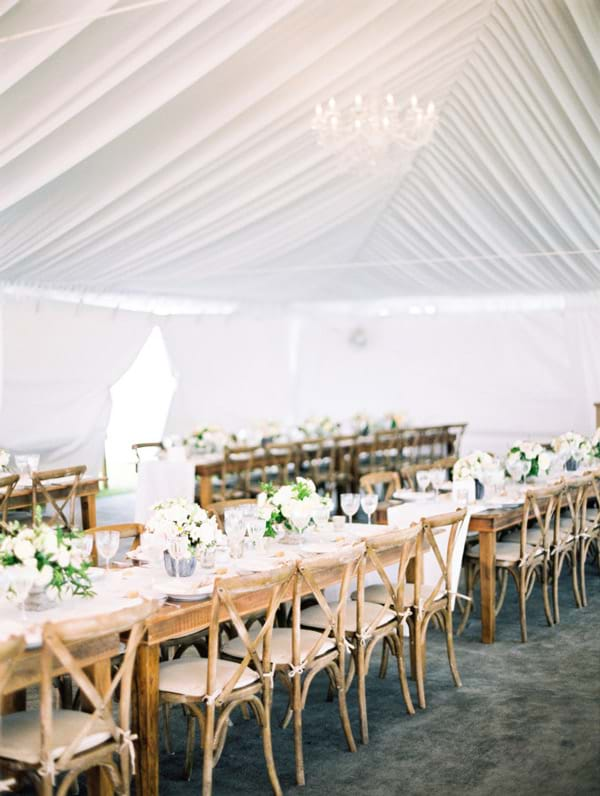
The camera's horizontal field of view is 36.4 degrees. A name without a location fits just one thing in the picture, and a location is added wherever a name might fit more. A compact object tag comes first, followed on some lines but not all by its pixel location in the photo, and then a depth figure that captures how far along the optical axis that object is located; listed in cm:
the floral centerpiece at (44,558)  321
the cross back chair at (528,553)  560
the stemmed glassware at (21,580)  320
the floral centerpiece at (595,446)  832
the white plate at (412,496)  639
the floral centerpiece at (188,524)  395
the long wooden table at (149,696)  338
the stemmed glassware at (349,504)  499
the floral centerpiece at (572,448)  771
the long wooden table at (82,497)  684
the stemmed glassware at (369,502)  501
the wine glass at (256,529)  432
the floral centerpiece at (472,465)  622
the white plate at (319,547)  448
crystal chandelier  702
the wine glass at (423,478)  621
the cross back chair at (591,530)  636
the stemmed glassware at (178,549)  388
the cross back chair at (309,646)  373
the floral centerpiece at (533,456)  693
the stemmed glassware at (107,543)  387
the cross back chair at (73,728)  277
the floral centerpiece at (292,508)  462
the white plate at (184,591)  360
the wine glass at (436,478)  638
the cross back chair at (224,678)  338
